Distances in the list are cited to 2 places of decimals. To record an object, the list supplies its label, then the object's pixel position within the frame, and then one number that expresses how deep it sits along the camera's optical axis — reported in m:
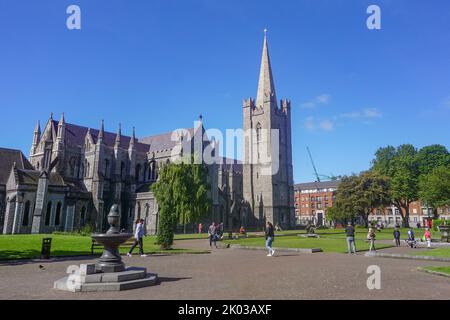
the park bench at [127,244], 21.69
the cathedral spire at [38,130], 60.59
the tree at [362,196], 62.09
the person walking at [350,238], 20.83
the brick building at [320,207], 100.03
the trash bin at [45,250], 16.83
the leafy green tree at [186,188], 37.53
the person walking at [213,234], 26.14
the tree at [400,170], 67.31
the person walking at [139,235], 19.38
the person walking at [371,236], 21.19
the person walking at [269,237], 19.91
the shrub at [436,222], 53.53
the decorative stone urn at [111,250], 10.61
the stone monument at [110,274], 9.54
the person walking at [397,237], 26.67
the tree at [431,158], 71.44
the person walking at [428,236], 25.07
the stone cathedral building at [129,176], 44.22
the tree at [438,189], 55.32
